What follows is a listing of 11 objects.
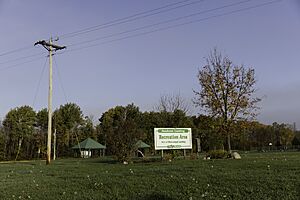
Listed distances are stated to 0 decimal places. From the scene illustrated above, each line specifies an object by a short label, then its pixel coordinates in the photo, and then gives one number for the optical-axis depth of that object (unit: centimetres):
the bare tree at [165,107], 5475
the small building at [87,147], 6042
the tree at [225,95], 3066
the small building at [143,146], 2884
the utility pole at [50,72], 2822
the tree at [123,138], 2794
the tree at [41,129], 6914
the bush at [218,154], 2662
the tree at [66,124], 7289
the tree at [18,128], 6853
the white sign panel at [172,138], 2791
